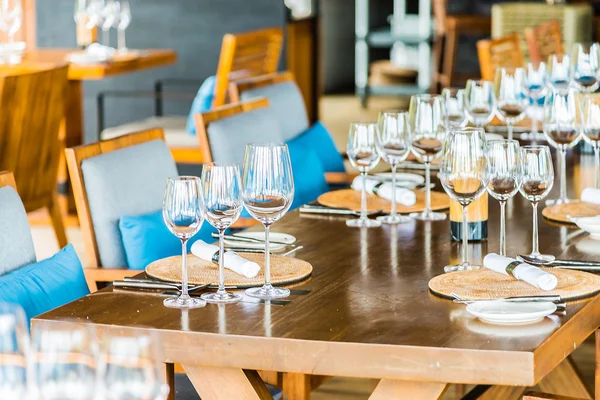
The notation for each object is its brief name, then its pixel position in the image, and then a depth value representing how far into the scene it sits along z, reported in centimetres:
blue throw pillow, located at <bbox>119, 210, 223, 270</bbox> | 336
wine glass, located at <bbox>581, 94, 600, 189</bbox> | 342
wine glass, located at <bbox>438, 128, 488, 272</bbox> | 267
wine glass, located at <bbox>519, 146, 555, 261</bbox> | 277
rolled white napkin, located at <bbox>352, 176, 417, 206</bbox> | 344
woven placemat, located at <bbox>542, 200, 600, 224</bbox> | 322
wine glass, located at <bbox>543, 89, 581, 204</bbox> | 343
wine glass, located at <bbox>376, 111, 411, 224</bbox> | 327
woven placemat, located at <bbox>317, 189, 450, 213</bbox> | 341
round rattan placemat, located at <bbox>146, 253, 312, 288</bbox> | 257
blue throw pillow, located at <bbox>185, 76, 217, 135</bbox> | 699
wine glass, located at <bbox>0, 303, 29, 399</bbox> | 143
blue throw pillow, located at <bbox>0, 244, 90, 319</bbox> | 280
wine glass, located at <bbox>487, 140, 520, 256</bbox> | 273
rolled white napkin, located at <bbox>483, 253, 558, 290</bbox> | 242
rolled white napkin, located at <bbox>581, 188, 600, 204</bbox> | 332
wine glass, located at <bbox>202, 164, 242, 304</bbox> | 248
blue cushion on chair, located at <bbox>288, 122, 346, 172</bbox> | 498
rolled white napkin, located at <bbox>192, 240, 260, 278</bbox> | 258
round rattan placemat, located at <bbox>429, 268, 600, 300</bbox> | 240
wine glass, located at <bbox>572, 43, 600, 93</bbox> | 508
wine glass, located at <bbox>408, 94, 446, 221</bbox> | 334
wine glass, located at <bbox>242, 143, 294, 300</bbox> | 251
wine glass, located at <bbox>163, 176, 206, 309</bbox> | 243
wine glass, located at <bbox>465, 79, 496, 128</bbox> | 417
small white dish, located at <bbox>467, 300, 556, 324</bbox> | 222
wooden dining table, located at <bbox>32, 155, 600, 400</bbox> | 210
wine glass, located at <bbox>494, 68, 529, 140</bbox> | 433
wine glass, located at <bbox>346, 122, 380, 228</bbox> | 326
